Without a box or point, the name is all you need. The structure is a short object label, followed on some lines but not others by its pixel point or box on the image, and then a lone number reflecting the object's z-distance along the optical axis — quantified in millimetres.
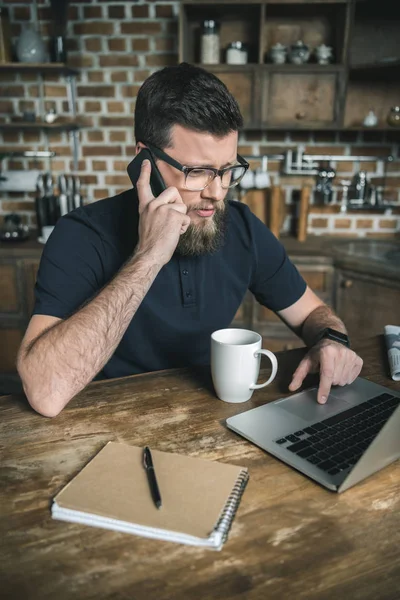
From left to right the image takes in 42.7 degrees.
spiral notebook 612
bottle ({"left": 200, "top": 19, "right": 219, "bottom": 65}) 2580
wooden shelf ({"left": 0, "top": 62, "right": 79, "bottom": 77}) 2625
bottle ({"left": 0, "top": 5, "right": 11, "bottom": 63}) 2705
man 1024
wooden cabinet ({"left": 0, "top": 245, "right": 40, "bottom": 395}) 2570
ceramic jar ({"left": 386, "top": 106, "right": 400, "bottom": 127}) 2588
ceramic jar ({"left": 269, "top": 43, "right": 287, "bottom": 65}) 2625
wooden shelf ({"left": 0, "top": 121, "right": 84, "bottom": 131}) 2734
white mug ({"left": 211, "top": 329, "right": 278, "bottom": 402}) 933
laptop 725
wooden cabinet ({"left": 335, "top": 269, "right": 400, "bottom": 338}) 2303
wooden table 541
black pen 658
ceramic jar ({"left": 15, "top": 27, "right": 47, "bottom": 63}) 2660
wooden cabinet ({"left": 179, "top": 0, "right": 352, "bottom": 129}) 2572
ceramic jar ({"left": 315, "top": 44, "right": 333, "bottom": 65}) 2621
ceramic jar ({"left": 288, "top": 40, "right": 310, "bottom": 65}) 2605
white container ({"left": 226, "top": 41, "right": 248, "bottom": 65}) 2617
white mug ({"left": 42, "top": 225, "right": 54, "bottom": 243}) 2648
